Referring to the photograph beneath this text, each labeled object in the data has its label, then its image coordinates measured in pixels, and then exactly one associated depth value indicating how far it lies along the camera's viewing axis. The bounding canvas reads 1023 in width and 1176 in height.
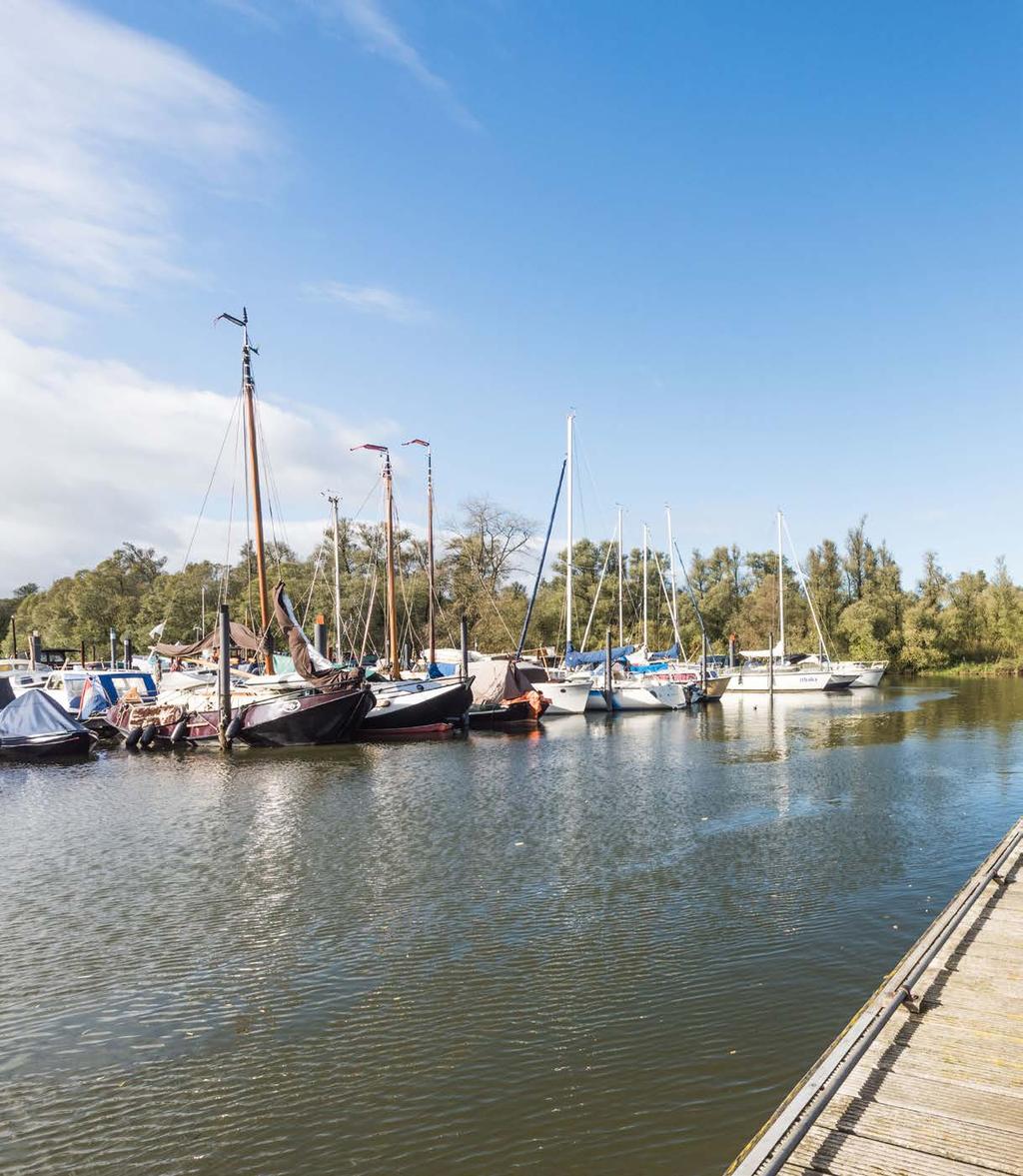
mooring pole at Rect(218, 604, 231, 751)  29.16
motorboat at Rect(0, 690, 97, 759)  27.97
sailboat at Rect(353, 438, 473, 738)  32.53
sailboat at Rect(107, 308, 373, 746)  29.45
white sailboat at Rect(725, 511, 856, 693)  58.75
